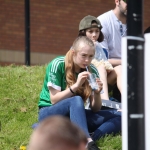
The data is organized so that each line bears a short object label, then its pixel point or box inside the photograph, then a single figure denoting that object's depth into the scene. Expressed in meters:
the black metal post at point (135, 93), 6.36
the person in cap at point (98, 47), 13.91
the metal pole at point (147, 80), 6.90
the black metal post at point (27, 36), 20.44
